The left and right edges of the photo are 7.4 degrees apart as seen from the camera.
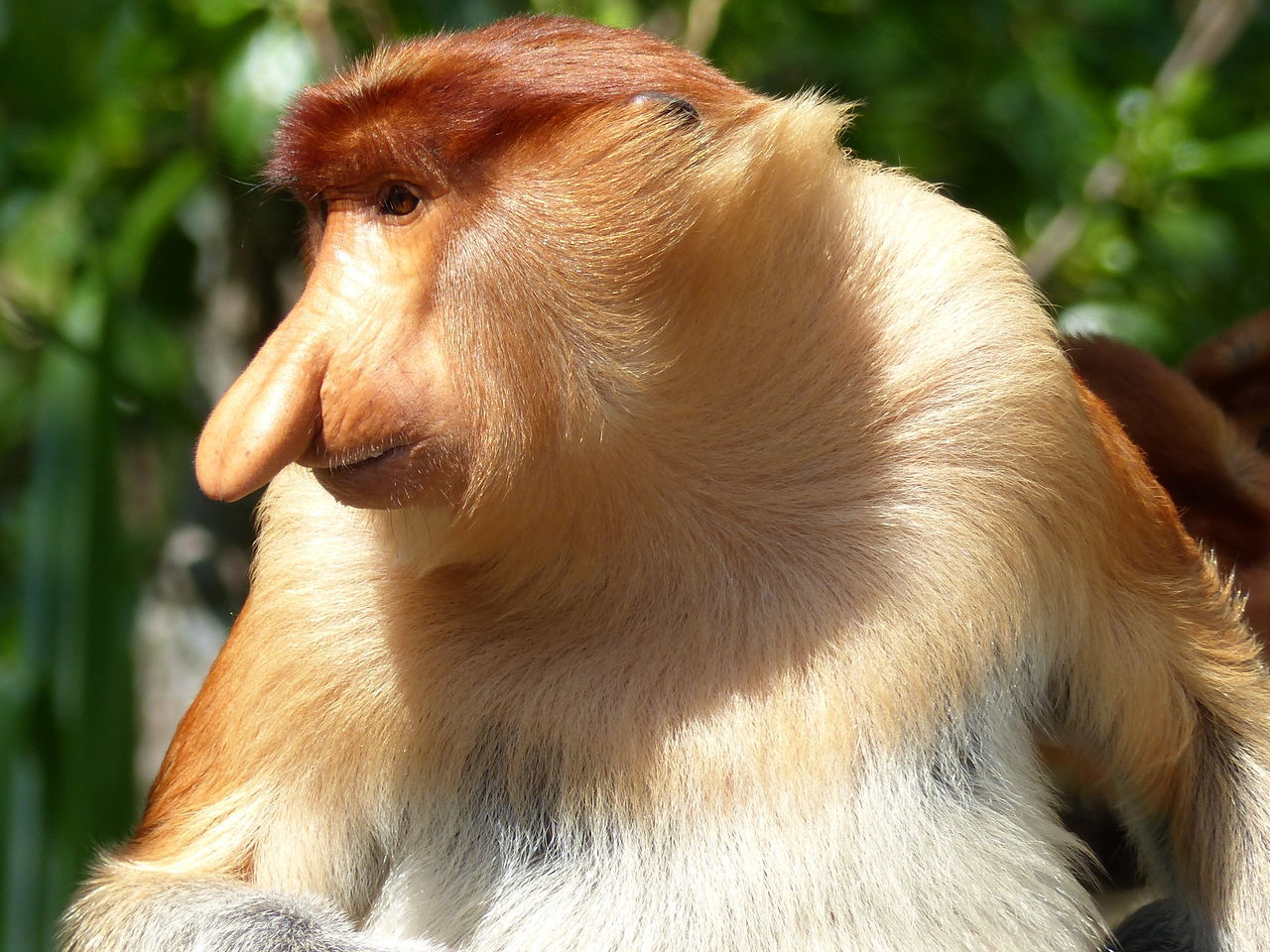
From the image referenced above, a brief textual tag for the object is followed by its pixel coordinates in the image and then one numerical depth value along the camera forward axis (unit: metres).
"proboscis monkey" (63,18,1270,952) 2.87
